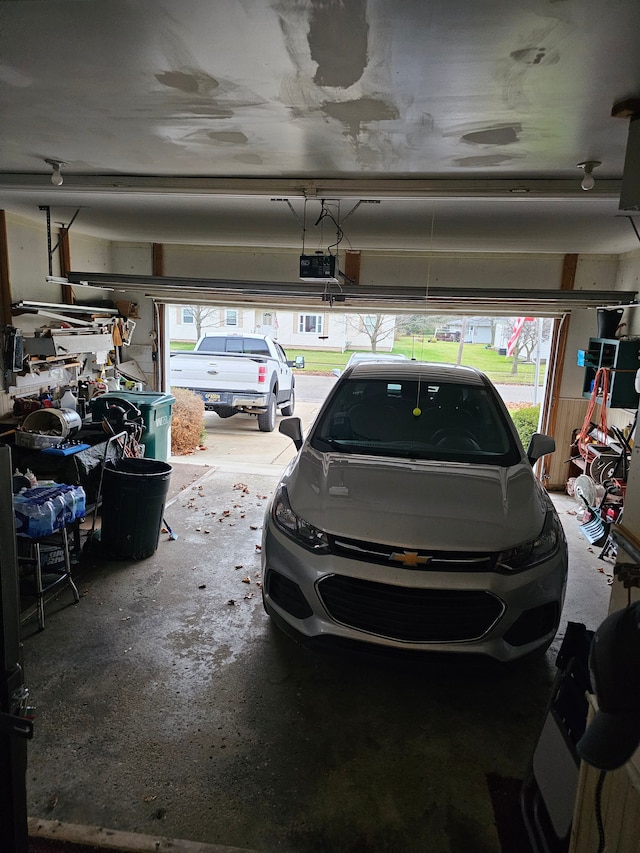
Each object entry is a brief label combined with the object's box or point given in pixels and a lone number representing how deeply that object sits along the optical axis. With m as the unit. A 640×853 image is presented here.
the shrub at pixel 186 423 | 8.77
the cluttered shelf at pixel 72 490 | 3.54
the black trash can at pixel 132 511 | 4.27
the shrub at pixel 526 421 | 9.98
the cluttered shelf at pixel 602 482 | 5.54
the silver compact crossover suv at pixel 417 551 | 2.55
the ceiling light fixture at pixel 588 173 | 3.17
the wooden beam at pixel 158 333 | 7.90
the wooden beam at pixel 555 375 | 7.36
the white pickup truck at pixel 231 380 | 10.13
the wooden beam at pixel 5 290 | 5.70
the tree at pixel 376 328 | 14.68
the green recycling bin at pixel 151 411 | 6.18
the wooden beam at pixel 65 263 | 6.77
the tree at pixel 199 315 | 21.22
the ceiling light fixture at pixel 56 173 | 3.69
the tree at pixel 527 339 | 17.86
